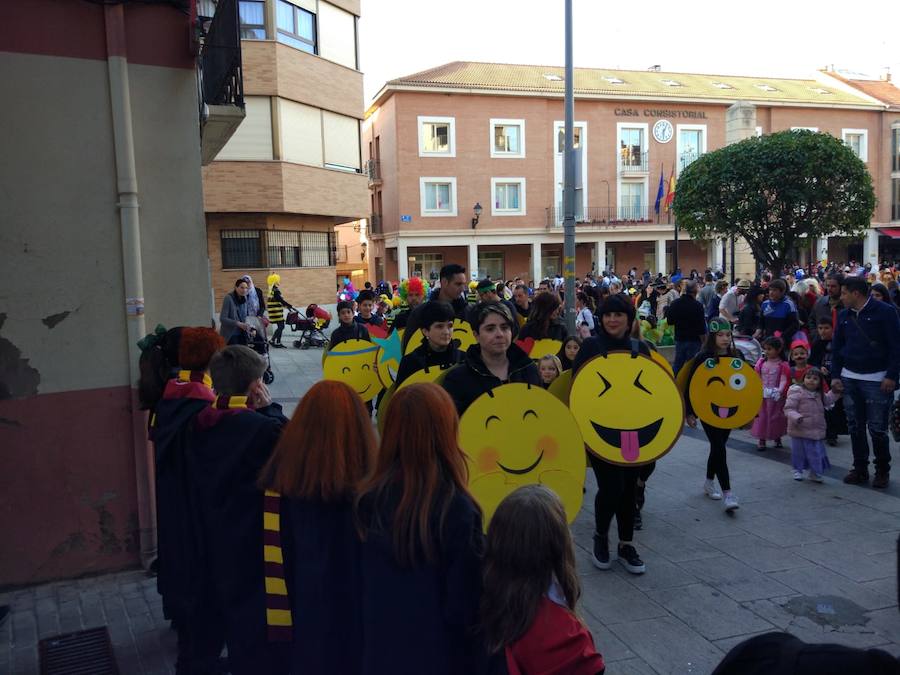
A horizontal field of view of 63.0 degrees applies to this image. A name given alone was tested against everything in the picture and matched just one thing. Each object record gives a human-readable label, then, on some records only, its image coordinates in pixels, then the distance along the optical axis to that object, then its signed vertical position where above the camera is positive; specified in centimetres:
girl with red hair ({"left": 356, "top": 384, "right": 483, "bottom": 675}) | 220 -84
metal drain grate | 387 -203
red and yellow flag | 3406 +365
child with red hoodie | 217 -96
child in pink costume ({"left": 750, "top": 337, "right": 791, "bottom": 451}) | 775 -133
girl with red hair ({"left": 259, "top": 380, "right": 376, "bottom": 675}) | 248 -83
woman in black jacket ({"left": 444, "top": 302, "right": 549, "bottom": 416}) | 405 -52
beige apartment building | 2120 +364
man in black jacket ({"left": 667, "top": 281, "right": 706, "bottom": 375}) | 977 -73
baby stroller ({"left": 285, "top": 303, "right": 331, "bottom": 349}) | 1822 -120
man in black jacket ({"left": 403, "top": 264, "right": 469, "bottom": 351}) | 664 -10
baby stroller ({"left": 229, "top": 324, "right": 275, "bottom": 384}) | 1015 -87
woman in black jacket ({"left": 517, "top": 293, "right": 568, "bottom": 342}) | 687 -46
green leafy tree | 2444 +257
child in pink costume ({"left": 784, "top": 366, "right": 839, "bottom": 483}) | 668 -143
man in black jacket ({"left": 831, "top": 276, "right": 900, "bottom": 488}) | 632 -90
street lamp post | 1108 +106
